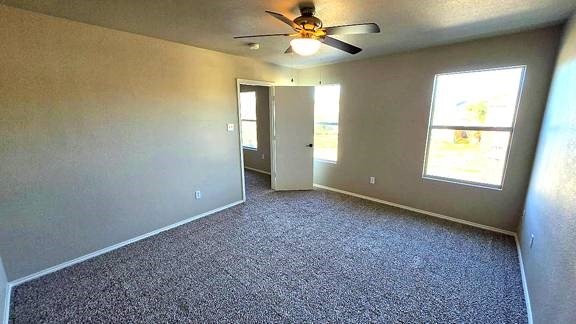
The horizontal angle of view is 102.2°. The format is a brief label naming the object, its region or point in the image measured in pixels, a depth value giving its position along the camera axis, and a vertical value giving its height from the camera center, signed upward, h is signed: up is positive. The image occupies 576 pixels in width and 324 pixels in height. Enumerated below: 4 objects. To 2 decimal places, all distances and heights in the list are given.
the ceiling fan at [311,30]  1.82 +0.69
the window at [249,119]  5.83 -0.05
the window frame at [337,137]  4.26 -0.36
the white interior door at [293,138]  4.38 -0.39
